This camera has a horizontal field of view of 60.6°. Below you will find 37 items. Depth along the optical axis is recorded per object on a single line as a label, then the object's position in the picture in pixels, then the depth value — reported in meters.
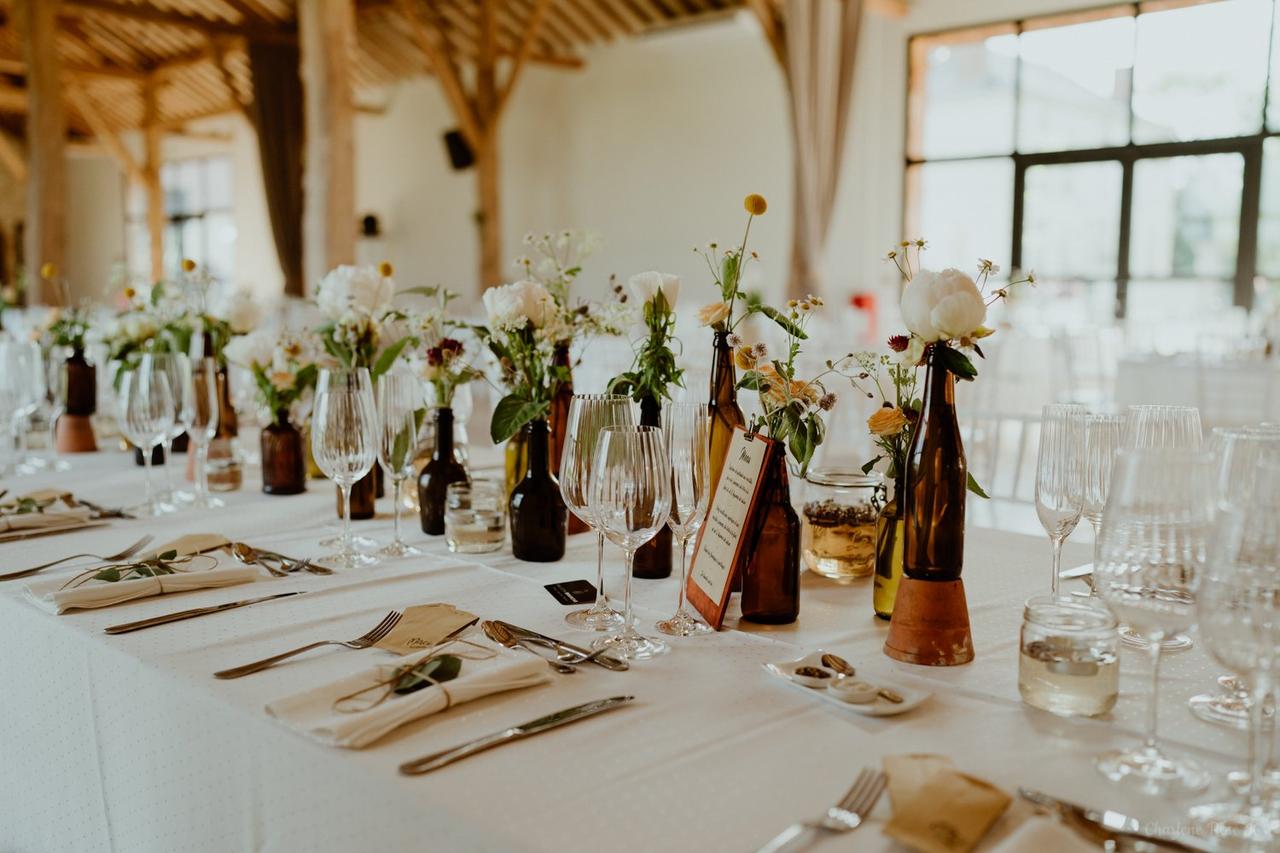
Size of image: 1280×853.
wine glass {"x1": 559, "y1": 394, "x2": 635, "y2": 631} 1.17
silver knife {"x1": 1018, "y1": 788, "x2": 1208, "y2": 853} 0.76
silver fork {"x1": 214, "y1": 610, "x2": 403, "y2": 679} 1.10
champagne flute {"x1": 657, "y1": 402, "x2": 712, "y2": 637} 1.20
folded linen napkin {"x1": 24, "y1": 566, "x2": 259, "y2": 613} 1.31
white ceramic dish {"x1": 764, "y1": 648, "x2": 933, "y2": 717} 1.01
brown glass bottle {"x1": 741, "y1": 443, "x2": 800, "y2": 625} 1.29
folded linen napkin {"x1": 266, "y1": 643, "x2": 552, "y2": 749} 0.93
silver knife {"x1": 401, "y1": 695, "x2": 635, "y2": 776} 0.88
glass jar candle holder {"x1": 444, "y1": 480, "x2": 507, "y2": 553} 1.66
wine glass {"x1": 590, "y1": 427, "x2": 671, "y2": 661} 1.11
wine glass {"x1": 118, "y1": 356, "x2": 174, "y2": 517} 1.84
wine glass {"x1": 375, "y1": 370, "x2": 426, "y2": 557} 1.67
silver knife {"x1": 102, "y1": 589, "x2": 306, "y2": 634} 1.23
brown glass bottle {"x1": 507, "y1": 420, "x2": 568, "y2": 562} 1.59
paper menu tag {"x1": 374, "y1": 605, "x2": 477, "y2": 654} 1.18
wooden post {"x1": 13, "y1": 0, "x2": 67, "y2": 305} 8.12
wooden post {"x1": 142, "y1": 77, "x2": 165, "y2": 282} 13.43
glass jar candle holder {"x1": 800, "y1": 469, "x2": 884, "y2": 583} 1.52
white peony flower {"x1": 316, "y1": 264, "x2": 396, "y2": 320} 1.93
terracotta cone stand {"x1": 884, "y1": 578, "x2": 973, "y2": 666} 1.16
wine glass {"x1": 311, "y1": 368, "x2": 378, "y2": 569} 1.53
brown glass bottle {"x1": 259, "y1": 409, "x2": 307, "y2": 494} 2.11
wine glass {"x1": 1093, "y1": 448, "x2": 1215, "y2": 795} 0.86
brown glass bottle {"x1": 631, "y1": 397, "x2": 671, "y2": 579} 1.52
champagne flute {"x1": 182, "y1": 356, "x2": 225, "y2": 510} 1.95
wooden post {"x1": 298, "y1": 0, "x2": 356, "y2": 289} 6.89
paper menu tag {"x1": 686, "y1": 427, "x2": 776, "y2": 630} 1.26
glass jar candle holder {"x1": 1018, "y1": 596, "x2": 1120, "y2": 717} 1.01
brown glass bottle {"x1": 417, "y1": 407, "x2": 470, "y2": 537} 1.76
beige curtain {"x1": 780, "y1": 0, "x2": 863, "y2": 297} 7.30
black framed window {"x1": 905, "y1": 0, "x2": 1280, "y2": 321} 7.72
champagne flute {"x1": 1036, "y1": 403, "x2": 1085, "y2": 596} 1.29
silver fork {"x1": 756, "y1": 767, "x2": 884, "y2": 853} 0.77
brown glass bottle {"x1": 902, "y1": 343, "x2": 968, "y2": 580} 1.16
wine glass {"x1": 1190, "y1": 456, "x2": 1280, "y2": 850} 0.77
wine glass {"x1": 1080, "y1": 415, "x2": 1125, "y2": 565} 1.28
